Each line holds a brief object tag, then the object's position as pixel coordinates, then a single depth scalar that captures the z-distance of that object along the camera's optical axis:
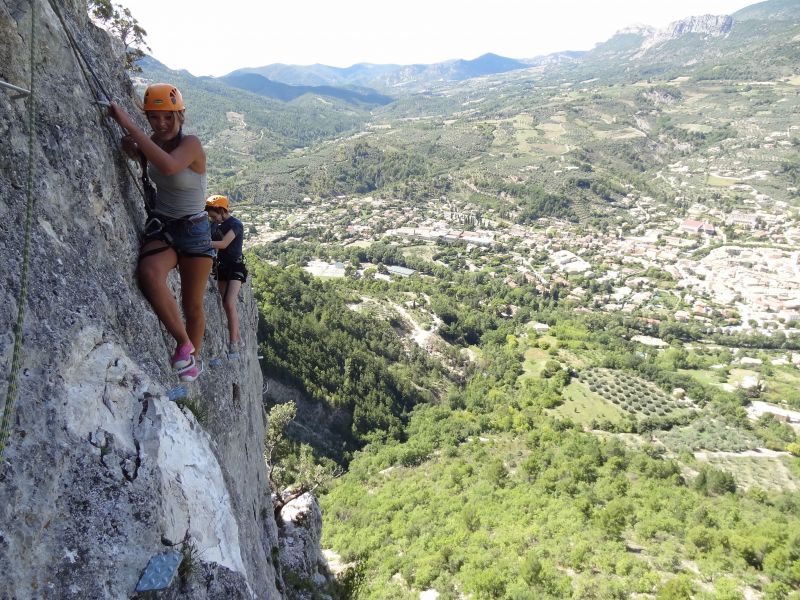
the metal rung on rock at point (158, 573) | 3.52
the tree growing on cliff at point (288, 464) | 16.83
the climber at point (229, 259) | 7.57
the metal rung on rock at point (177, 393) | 4.78
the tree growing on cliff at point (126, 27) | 12.94
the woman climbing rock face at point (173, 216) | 4.50
